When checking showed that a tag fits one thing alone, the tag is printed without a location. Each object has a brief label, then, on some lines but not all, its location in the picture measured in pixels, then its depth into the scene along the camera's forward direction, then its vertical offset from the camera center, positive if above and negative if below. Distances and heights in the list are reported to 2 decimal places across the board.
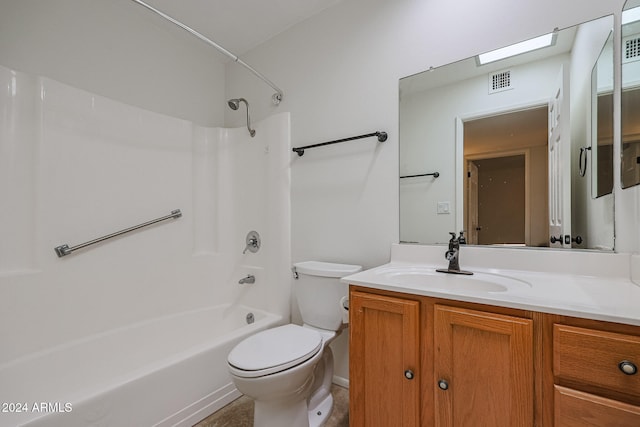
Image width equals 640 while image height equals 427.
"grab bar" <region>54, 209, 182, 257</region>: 1.52 -0.15
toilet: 1.11 -0.62
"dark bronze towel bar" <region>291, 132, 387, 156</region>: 1.54 +0.44
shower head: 1.86 +0.75
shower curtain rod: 1.46 +0.88
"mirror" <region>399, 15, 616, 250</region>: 1.12 +0.31
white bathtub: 1.06 -0.80
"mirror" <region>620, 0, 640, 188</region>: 0.98 +0.43
